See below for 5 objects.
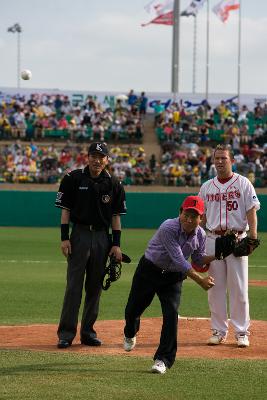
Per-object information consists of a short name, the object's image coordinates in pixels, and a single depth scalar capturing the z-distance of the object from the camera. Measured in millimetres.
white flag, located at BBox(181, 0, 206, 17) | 48500
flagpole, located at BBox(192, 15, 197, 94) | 57688
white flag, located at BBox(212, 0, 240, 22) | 48062
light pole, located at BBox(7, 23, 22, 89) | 59066
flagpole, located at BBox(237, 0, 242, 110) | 48491
